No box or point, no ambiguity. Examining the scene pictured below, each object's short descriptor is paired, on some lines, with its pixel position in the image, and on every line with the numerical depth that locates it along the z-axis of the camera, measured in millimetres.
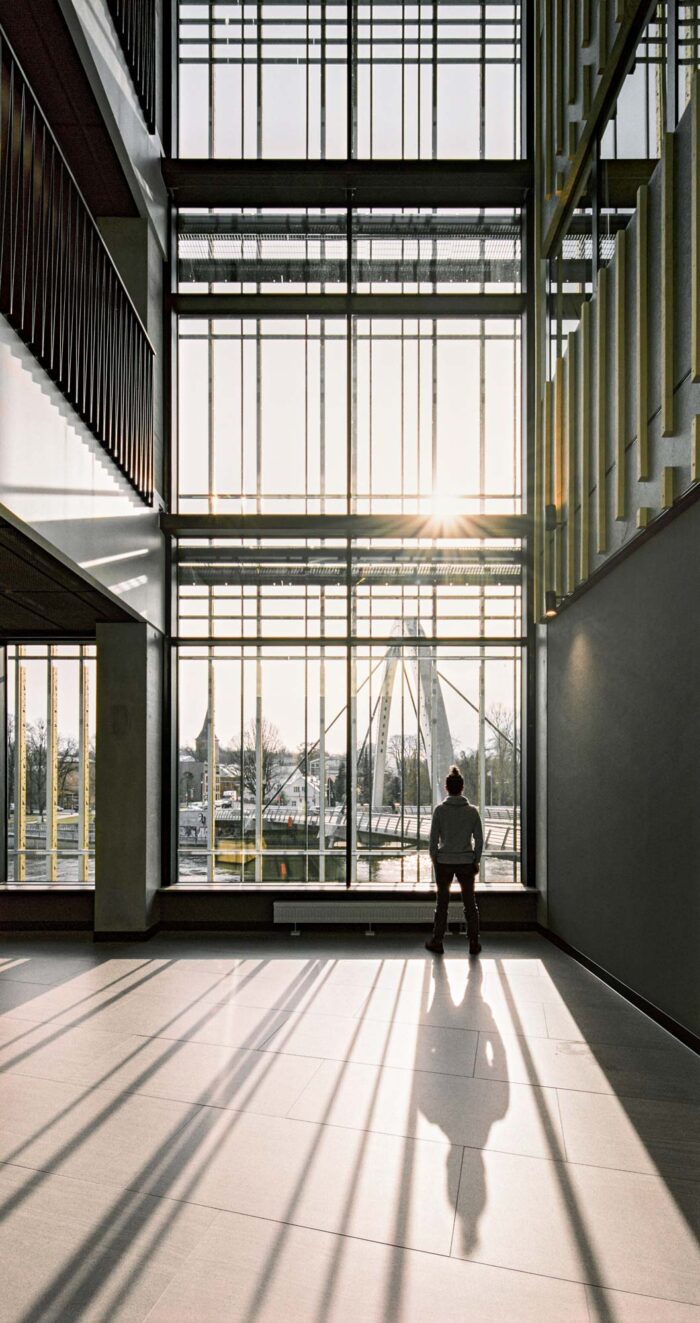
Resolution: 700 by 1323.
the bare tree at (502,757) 10836
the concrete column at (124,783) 9953
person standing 9141
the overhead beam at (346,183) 10867
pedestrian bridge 10805
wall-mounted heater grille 10297
